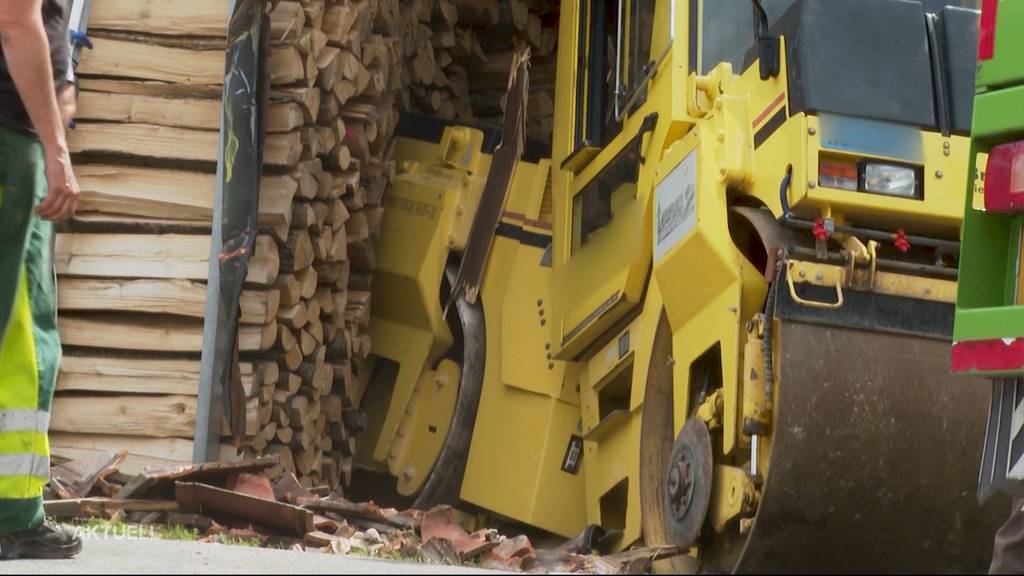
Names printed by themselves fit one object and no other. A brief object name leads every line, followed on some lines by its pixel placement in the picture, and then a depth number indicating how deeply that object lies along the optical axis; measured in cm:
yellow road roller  851
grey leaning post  1156
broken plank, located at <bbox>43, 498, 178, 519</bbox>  971
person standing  709
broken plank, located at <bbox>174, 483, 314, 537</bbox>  985
